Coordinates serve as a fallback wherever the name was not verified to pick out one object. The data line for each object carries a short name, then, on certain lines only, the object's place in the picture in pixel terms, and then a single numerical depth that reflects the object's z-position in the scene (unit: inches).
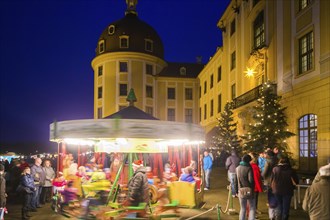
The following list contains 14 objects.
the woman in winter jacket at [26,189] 421.2
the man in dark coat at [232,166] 566.3
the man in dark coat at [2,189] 357.7
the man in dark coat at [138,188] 301.4
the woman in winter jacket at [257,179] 398.6
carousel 293.0
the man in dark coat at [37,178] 477.4
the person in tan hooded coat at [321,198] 230.8
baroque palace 679.7
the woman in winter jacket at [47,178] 514.3
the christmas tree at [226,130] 1127.2
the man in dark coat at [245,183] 354.9
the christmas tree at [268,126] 757.3
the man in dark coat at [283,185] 372.5
